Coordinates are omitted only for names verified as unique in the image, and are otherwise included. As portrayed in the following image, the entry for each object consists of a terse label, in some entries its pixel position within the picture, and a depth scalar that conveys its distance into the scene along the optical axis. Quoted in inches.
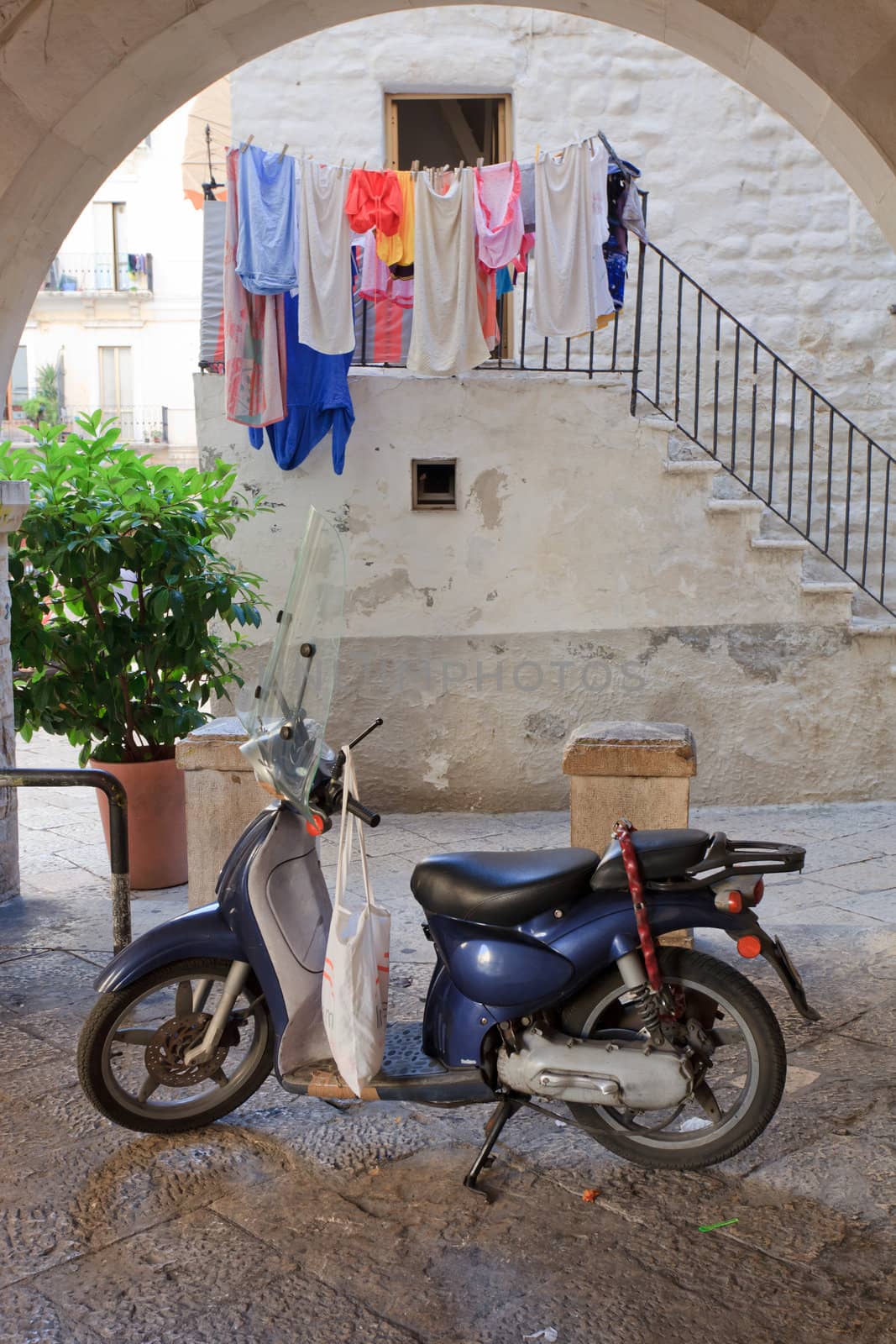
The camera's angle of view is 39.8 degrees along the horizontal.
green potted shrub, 219.3
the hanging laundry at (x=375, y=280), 281.9
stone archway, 162.7
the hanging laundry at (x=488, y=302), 280.2
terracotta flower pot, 228.5
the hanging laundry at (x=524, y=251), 278.1
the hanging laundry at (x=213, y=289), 291.3
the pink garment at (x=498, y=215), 273.0
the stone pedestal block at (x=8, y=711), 205.9
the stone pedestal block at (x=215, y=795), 188.5
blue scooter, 116.7
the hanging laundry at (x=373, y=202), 271.0
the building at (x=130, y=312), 1251.8
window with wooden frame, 405.4
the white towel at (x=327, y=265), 271.0
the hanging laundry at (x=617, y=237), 278.8
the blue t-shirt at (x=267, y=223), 268.4
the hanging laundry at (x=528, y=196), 276.2
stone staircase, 296.7
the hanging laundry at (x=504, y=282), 285.7
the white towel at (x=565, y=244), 274.4
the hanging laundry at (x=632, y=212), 279.1
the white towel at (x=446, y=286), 274.8
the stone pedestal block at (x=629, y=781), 180.1
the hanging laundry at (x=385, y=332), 304.2
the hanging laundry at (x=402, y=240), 275.0
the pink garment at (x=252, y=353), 273.3
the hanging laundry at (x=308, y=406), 279.4
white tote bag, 120.1
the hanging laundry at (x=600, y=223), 275.0
